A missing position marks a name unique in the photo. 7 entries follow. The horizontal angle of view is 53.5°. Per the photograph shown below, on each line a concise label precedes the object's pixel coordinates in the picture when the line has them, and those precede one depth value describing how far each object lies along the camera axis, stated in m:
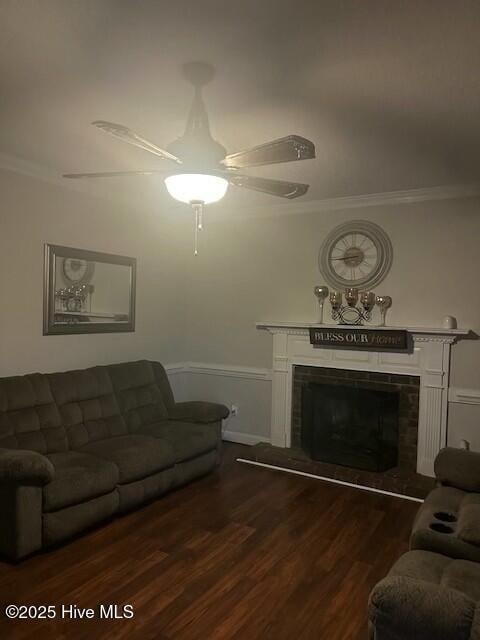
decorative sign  4.18
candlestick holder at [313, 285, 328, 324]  4.59
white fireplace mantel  4.10
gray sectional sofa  2.70
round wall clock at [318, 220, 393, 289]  4.41
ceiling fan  2.14
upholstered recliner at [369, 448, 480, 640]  1.51
